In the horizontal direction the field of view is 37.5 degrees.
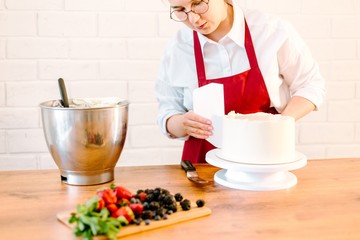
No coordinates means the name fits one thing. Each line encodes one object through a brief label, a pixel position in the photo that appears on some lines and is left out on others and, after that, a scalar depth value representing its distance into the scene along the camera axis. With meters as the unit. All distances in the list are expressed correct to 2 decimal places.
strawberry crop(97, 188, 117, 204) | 1.10
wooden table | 1.09
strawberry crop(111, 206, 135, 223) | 1.09
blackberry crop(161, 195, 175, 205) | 1.20
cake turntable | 1.38
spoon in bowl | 1.46
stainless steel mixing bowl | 1.38
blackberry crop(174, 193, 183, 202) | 1.25
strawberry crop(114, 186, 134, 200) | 1.17
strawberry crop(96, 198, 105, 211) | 1.08
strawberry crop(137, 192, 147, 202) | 1.21
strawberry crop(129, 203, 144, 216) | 1.14
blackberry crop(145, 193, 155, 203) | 1.20
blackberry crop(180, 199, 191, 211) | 1.20
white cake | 1.38
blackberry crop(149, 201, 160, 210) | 1.17
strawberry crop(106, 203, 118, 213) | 1.10
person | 1.87
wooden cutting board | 1.08
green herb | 1.03
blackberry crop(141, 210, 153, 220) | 1.13
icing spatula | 1.44
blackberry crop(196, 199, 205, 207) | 1.21
